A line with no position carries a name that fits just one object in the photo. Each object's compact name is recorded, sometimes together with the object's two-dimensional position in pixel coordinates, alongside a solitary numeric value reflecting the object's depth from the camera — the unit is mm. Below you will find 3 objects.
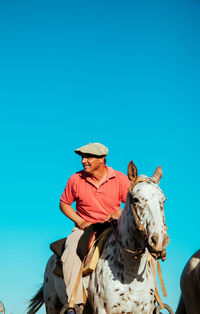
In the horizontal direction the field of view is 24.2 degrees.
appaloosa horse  5926
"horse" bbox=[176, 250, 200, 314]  9922
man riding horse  7855
